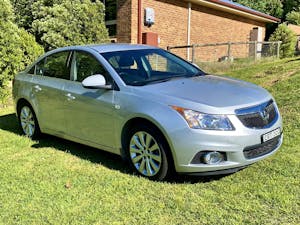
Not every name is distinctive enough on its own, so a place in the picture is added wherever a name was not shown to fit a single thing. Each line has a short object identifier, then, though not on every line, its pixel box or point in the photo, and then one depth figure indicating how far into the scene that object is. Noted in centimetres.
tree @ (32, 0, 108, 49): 1330
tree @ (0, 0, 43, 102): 976
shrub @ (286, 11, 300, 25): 3162
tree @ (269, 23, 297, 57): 2313
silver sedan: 394
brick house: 1421
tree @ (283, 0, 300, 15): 3391
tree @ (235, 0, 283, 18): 3253
